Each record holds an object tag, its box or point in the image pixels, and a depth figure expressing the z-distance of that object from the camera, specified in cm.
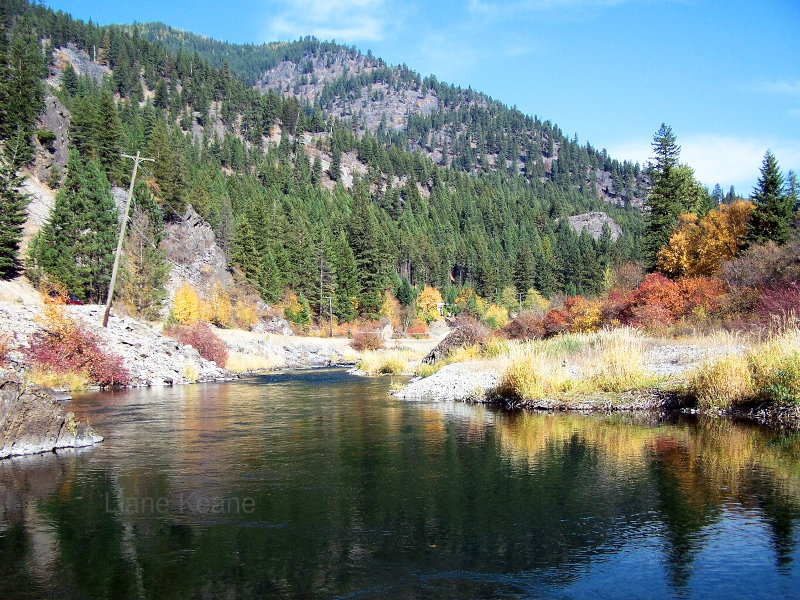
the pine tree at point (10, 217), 4959
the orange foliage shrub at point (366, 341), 6581
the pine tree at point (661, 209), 6781
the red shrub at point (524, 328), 4658
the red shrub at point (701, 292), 3678
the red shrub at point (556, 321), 4550
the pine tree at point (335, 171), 19225
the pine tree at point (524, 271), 15238
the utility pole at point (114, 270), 3466
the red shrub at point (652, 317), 3639
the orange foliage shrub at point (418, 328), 10216
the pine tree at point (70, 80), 15001
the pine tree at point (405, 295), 12206
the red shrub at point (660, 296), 3878
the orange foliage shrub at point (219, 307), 7149
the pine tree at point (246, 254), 9119
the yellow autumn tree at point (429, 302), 12656
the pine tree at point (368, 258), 10906
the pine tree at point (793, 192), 5096
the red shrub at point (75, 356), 2812
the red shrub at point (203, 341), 4322
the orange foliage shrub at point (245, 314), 7907
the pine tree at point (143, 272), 5597
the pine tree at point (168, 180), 8375
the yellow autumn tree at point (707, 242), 5406
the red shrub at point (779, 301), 2695
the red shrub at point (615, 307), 4282
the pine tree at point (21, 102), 6438
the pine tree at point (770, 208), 4988
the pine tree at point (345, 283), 10244
